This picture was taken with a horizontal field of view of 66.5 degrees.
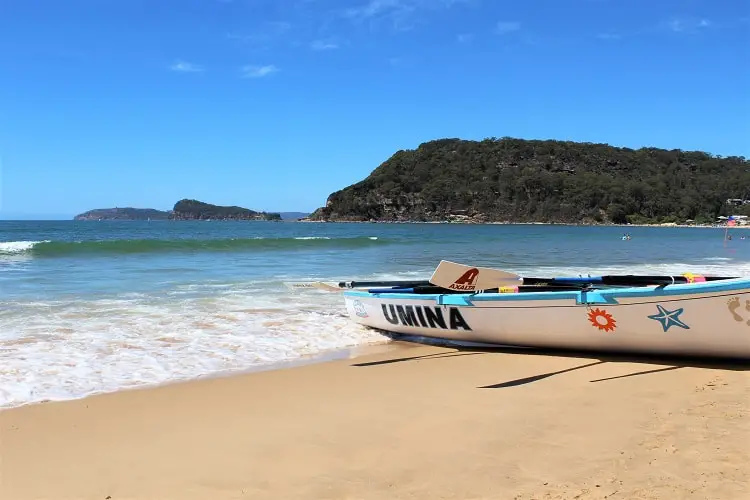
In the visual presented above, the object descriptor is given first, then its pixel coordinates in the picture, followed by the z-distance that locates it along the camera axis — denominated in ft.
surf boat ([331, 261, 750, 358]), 18.61
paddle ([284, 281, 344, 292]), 30.65
